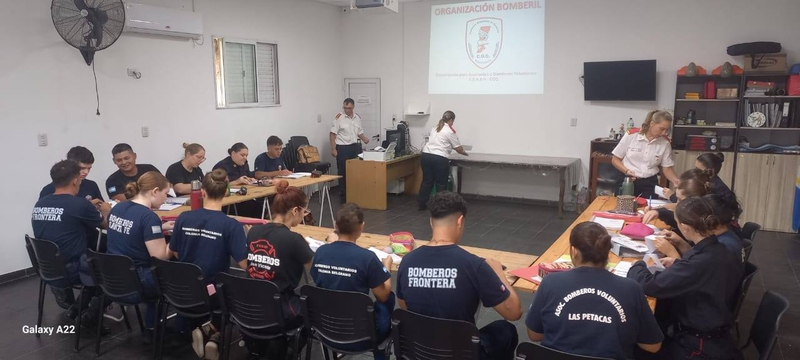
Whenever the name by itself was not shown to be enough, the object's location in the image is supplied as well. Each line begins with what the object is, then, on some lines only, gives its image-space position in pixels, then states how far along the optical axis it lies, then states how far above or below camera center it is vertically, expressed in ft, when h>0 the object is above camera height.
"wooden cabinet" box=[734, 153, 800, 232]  20.67 -3.17
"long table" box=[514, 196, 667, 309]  8.96 -2.83
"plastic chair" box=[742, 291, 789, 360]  7.39 -3.09
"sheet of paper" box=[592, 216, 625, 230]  11.94 -2.61
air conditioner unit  18.57 +3.13
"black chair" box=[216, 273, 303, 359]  8.93 -3.39
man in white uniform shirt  27.32 -1.50
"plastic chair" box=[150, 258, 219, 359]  9.79 -3.35
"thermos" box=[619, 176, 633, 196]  14.32 -2.13
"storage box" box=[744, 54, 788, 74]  20.43 +1.58
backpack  25.88 -2.25
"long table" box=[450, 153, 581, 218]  23.65 -2.51
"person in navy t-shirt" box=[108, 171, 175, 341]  10.54 -2.31
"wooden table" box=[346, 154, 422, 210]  24.97 -3.36
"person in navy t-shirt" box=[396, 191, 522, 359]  7.27 -2.32
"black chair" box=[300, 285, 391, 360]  8.13 -3.25
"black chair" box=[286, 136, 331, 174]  24.95 -2.61
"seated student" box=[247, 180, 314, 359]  9.21 -2.43
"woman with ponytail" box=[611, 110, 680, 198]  15.06 -1.35
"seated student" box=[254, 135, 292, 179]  19.52 -1.99
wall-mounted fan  15.96 +2.59
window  23.36 +1.57
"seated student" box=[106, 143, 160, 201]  15.03 -1.82
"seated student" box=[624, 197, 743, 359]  7.47 -2.56
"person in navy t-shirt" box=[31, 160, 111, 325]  11.53 -2.36
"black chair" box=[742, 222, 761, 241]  11.63 -2.68
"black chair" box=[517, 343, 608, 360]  6.42 -2.96
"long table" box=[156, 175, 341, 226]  14.58 -2.63
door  30.22 +0.29
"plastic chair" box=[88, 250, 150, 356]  10.37 -3.30
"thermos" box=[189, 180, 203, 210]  13.51 -2.26
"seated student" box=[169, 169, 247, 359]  10.05 -2.38
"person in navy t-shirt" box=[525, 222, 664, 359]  6.37 -2.39
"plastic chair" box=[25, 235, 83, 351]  11.20 -3.24
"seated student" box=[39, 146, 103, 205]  13.76 -1.91
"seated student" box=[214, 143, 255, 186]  18.29 -1.98
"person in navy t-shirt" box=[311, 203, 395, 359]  8.29 -2.42
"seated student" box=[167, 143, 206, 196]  16.28 -1.88
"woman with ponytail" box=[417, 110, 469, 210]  24.41 -2.13
